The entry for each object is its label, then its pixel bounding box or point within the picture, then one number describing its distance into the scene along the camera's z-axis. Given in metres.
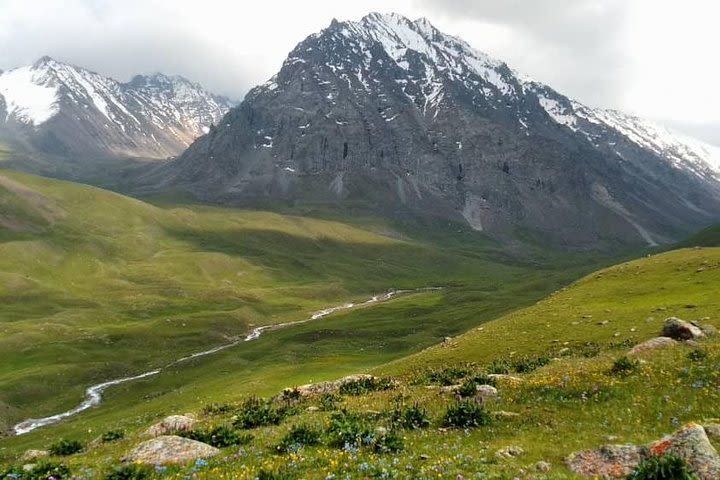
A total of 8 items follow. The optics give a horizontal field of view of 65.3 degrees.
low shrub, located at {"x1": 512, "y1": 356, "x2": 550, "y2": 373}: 30.04
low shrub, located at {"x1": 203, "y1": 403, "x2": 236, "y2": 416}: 29.81
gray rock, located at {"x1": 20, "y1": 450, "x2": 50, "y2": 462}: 23.59
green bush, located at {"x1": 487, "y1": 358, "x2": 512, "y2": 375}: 30.77
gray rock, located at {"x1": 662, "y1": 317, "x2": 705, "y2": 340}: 28.69
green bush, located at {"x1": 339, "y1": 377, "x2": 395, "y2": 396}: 29.13
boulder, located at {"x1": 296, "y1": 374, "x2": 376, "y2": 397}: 30.91
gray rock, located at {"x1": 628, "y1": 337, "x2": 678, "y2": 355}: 25.74
